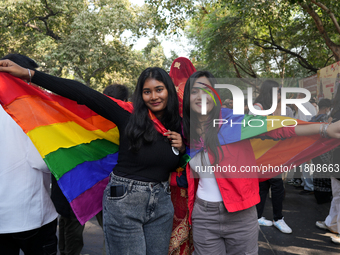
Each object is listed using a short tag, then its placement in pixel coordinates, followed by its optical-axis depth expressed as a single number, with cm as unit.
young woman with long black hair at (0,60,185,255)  186
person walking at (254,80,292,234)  388
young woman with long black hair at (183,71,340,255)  198
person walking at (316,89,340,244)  377
